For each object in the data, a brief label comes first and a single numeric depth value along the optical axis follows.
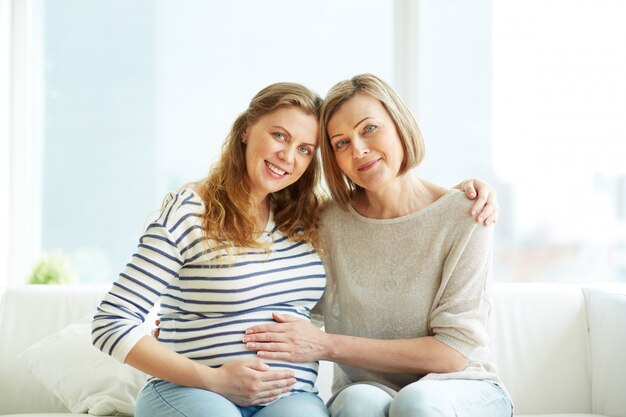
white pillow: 2.35
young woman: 1.82
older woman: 1.95
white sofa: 2.42
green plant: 3.38
